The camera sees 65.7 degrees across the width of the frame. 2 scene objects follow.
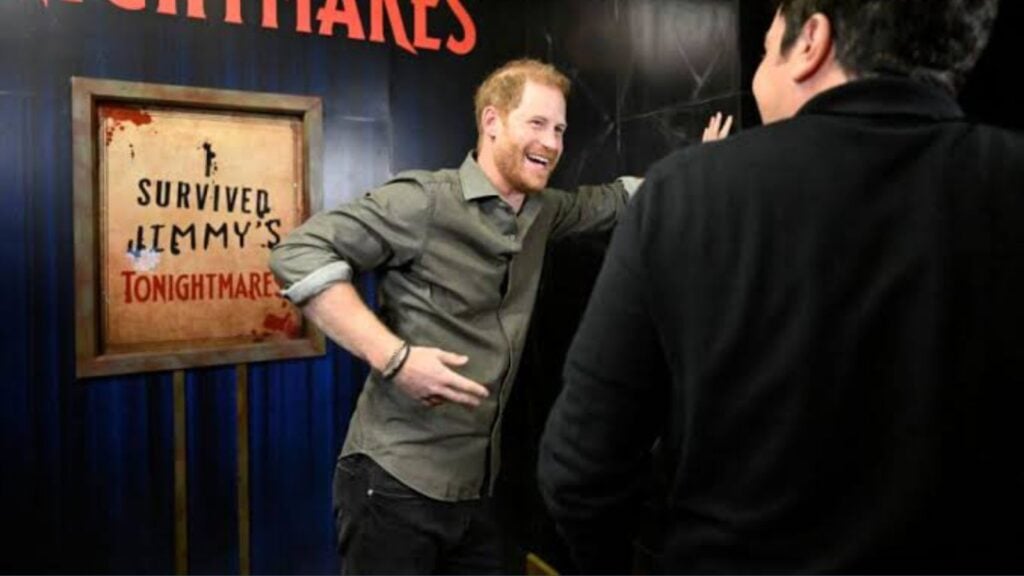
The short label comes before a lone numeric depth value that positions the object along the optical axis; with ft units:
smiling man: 5.97
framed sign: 7.12
